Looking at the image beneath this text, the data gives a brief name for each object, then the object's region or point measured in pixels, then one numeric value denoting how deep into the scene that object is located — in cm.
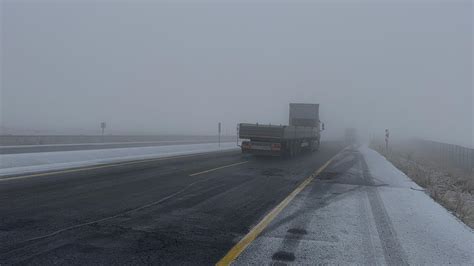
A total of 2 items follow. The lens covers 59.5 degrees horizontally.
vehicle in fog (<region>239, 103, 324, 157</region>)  2333
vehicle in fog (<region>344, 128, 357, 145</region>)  8361
